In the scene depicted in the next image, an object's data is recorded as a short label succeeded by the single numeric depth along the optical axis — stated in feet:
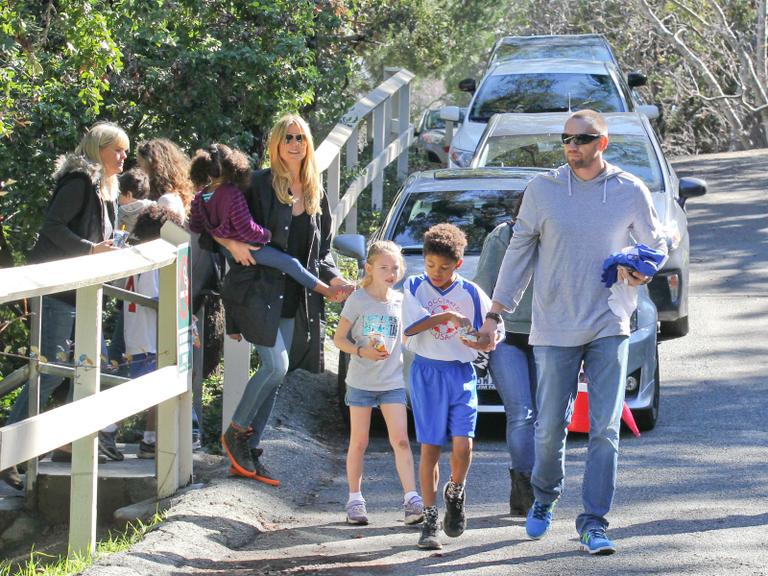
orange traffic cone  36.77
